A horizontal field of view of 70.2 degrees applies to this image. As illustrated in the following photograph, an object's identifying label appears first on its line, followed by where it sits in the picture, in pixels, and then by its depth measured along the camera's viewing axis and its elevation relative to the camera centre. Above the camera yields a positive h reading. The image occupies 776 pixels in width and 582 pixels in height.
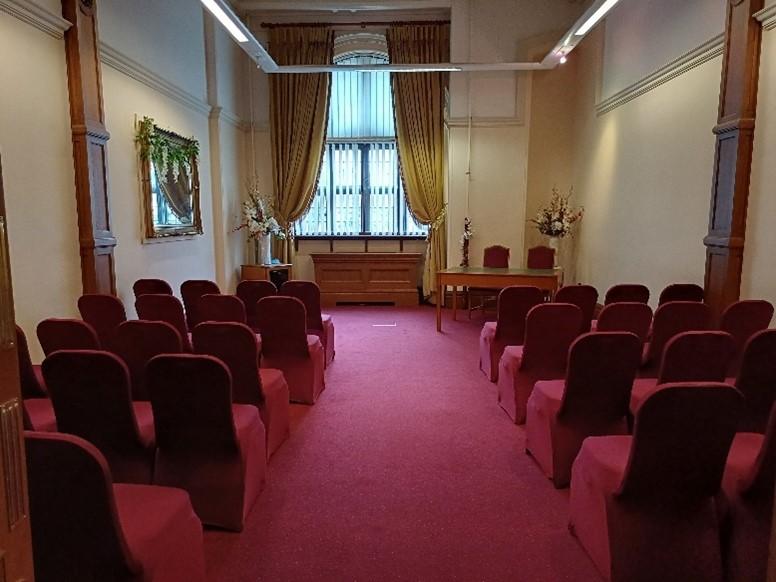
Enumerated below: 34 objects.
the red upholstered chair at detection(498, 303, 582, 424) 3.48 -0.83
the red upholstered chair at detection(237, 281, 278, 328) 4.91 -0.60
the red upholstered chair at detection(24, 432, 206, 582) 1.42 -0.87
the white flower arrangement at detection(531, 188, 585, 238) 7.85 +0.11
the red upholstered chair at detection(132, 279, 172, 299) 5.00 -0.57
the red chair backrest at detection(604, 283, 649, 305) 4.46 -0.53
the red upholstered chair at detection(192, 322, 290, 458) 2.93 -0.73
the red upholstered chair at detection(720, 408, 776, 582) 1.81 -1.00
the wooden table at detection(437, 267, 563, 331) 6.36 -0.61
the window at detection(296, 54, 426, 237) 9.17 +0.96
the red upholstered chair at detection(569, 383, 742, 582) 1.78 -0.95
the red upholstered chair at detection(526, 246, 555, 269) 7.70 -0.44
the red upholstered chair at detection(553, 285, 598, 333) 4.32 -0.55
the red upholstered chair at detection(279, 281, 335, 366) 4.66 -0.68
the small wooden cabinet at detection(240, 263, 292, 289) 8.24 -0.72
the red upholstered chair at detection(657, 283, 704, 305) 4.40 -0.51
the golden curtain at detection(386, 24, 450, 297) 8.55 +1.56
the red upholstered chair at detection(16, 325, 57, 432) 2.55 -0.90
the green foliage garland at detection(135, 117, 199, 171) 5.54 +0.83
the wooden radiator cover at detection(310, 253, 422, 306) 8.91 -0.87
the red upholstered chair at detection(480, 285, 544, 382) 4.36 -0.81
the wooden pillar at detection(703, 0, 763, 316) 4.09 +0.59
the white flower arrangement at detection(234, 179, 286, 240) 8.22 +0.12
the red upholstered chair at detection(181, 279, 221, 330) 4.89 -0.58
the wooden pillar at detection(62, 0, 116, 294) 4.43 +0.68
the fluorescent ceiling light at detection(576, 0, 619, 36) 5.00 +2.04
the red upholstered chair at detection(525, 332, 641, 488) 2.57 -0.89
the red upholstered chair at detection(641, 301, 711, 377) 3.30 -0.55
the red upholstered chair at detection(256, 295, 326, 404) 3.93 -0.90
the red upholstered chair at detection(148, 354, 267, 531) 2.21 -0.93
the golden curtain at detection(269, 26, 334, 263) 8.69 +1.75
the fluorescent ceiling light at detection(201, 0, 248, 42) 5.06 +2.01
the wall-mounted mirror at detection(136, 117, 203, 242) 5.59 +0.45
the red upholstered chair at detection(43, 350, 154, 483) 2.13 -0.74
